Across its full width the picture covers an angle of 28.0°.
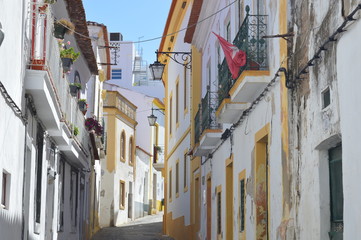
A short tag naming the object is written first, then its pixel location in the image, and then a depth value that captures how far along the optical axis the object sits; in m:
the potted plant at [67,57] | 14.41
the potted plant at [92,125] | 21.02
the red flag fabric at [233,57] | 10.96
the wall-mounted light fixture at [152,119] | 27.77
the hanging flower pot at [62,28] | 14.14
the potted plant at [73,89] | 16.81
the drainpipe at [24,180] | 11.44
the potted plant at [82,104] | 19.43
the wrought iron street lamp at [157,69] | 19.98
